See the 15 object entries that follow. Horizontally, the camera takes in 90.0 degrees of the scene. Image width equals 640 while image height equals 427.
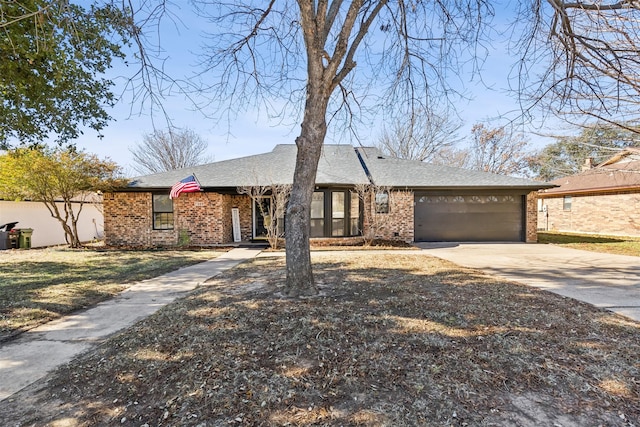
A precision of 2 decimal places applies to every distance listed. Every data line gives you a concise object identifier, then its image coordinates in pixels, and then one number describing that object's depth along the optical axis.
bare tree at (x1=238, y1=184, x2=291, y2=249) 11.26
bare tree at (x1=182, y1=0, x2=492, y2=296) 4.69
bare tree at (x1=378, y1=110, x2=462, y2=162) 23.08
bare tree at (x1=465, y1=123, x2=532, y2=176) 24.56
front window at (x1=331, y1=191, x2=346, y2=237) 12.68
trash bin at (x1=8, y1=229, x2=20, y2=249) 12.53
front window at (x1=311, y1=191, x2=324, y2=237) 12.61
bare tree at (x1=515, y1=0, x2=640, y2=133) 4.26
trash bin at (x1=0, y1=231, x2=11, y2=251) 12.32
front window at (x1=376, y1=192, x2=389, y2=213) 12.98
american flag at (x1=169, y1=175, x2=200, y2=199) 11.79
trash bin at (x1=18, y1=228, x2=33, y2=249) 12.80
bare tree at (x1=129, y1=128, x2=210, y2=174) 26.70
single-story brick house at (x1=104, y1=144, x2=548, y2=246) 12.58
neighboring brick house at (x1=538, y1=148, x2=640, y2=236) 15.88
